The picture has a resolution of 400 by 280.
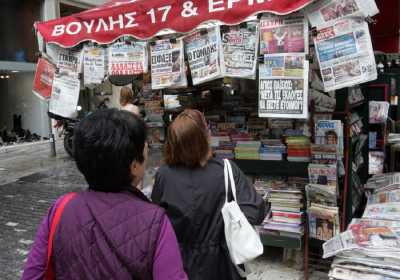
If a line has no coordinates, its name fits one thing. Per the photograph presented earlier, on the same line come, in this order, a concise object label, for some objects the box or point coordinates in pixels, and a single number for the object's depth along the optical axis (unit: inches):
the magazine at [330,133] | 133.3
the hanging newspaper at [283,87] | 117.5
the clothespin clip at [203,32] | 131.7
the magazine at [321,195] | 133.2
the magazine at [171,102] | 181.6
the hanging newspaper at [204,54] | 129.3
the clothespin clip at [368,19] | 108.8
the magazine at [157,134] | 192.1
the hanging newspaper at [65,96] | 164.4
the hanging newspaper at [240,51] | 124.8
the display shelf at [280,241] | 139.3
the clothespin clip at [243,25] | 125.3
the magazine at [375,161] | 180.9
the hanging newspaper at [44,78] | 171.9
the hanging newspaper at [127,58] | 149.6
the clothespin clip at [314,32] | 114.6
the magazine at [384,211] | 121.0
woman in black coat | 81.5
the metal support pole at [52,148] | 399.6
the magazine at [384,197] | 145.7
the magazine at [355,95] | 146.0
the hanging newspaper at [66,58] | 165.0
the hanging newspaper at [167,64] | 139.5
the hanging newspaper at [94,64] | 159.2
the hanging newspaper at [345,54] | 108.3
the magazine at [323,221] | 134.0
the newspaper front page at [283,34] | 117.4
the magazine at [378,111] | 169.2
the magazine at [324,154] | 134.0
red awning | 121.6
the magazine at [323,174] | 133.5
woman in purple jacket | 49.6
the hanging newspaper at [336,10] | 108.1
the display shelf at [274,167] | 141.3
